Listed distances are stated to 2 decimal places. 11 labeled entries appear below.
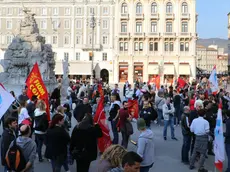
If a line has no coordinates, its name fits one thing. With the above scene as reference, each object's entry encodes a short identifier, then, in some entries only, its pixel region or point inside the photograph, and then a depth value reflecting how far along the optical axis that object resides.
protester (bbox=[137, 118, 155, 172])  6.42
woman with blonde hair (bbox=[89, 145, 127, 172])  4.31
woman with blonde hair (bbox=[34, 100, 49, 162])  8.63
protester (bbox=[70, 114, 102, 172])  6.66
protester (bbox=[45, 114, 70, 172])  6.86
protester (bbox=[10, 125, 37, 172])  5.67
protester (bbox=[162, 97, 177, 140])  12.25
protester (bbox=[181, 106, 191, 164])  9.25
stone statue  21.89
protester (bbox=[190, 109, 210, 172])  8.20
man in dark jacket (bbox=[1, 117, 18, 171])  6.39
